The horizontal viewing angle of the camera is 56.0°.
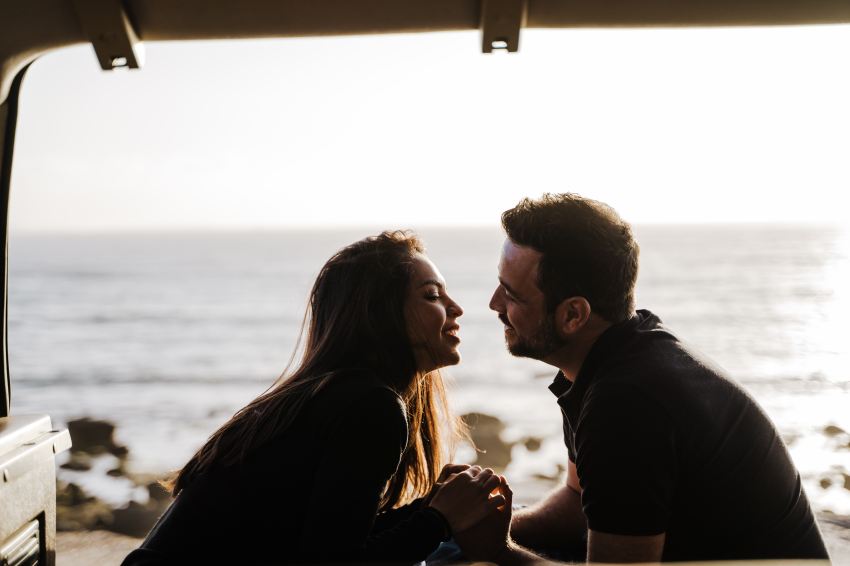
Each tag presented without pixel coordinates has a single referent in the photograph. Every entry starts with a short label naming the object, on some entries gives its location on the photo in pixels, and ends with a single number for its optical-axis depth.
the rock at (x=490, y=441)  9.14
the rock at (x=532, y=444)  10.55
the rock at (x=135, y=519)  5.59
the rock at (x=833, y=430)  10.78
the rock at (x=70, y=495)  6.51
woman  1.93
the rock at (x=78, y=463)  7.91
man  1.88
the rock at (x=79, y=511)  5.68
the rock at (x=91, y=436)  8.61
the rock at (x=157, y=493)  7.09
